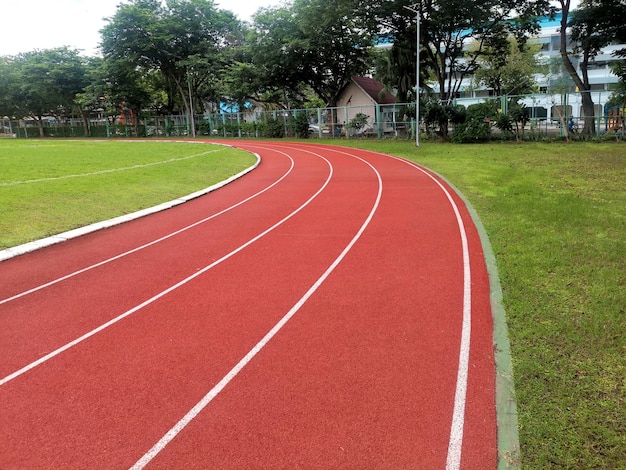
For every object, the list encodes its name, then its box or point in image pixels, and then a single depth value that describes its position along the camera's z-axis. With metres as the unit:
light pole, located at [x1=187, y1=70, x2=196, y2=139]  45.85
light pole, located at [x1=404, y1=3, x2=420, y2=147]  23.41
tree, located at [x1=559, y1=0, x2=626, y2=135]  24.42
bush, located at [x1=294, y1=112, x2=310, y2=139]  37.28
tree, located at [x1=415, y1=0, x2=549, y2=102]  27.02
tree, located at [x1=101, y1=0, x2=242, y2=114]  43.47
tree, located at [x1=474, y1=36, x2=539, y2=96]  42.19
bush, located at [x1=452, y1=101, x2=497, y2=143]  25.12
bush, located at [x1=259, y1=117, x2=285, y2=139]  39.38
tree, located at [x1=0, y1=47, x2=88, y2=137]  53.53
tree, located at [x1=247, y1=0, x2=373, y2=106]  34.30
